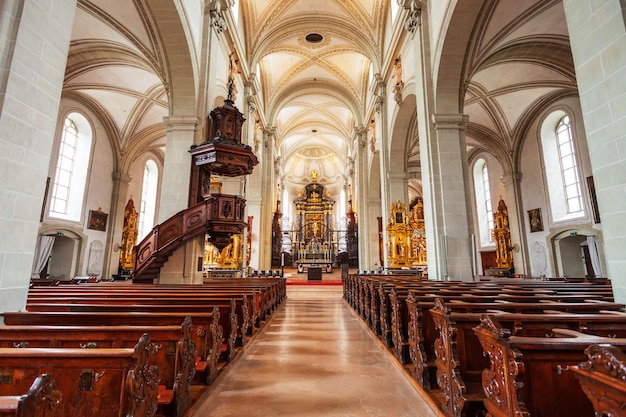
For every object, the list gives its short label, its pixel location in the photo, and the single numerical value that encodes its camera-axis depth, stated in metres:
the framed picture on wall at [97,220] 13.36
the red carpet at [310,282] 15.02
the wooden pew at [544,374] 1.59
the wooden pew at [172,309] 2.88
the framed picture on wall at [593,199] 10.81
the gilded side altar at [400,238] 11.64
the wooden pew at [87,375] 1.53
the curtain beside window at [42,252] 11.43
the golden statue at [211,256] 12.72
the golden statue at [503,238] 14.76
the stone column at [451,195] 7.10
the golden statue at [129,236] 14.98
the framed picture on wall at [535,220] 13.54
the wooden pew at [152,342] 1.97
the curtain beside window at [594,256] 11.18
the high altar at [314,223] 24.94
